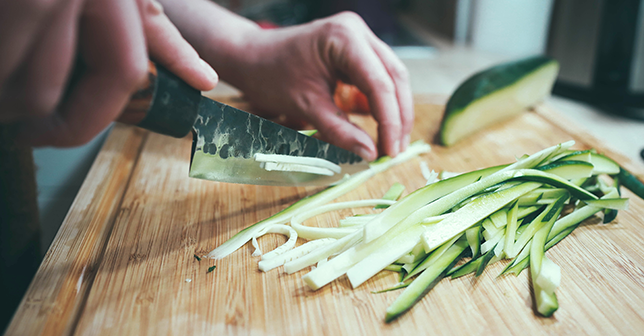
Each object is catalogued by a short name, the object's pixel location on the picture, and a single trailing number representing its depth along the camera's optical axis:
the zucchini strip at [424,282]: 0.32
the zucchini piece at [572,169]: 0.39
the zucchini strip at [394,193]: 0.40
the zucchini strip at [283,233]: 0.35
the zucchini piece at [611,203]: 0.37
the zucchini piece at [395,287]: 0.34
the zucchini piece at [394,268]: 0.35
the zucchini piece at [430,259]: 0.35
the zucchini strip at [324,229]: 0.37
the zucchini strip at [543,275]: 0.32
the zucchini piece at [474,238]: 0.35
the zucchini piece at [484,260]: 0.34
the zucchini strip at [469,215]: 0.35
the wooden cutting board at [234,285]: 0.32
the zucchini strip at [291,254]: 0.35
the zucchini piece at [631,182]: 0.40
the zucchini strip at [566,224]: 0.37
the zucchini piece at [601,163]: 0.41
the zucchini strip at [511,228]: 0.35
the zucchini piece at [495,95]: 0.48
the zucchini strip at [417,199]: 0.35
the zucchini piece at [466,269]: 0.34
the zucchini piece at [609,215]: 0.38
